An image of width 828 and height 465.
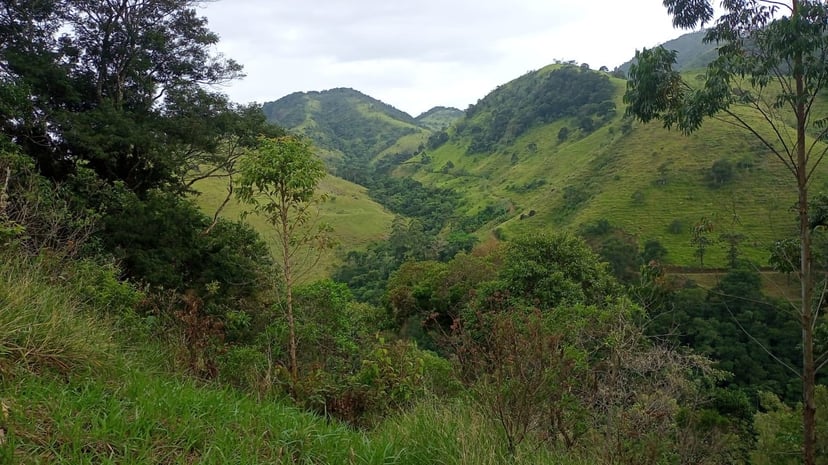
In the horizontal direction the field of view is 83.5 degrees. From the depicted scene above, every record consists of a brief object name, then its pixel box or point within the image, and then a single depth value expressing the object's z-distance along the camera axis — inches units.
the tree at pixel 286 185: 221.8
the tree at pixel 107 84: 427.2
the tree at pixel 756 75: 206.7
